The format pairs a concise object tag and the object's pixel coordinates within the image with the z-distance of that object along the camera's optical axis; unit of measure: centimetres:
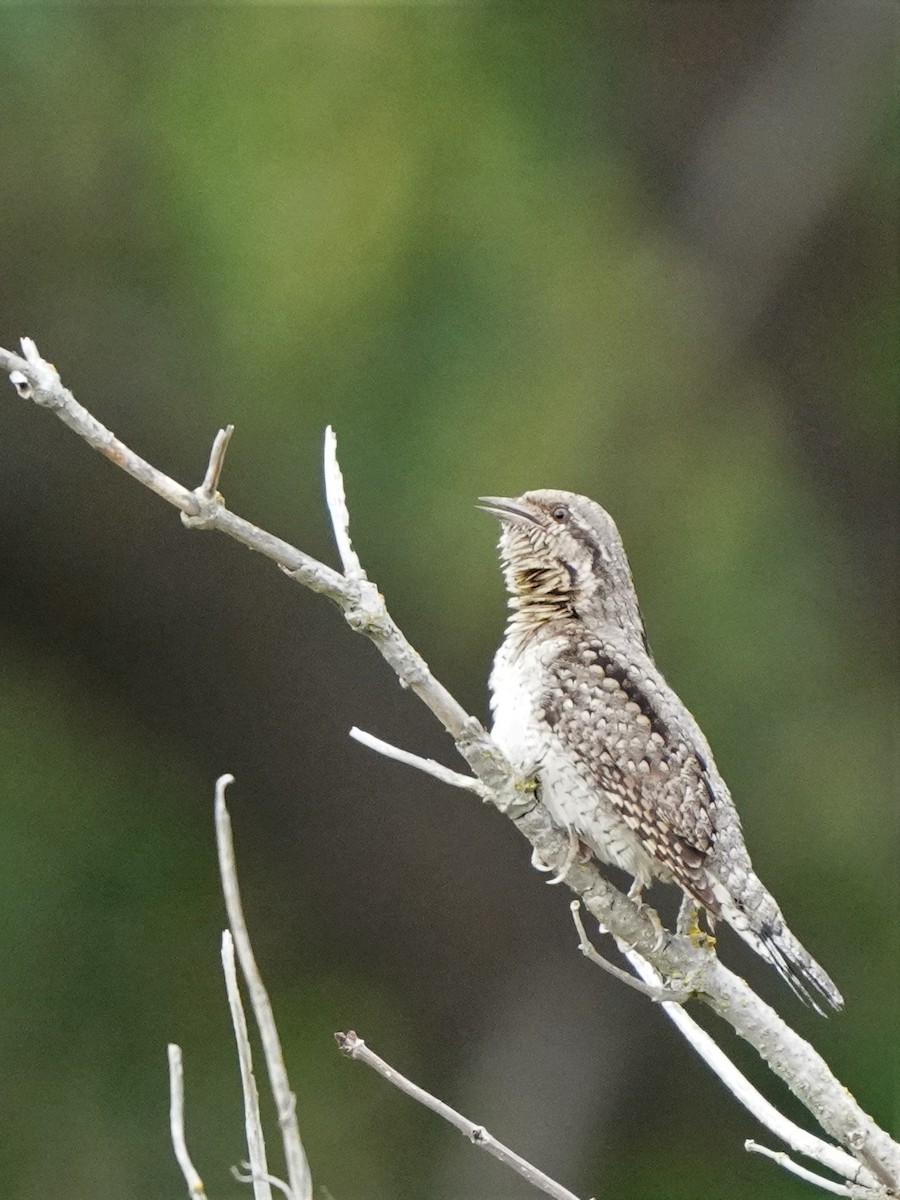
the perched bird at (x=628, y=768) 550
